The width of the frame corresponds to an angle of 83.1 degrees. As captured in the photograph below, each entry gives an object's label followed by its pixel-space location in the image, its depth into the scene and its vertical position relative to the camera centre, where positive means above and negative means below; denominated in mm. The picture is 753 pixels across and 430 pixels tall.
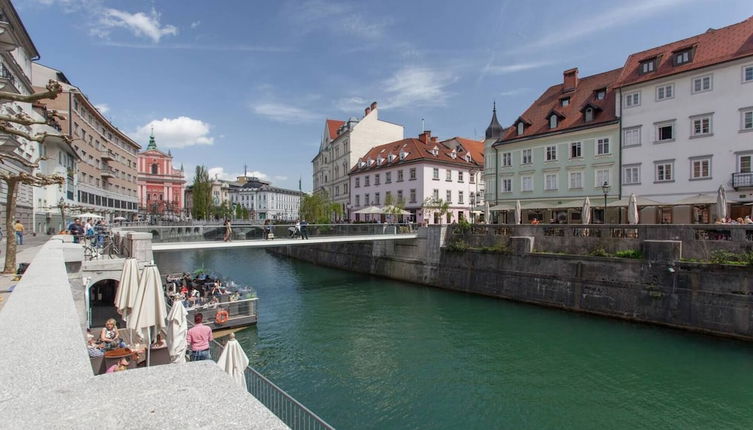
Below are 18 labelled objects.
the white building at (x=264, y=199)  163500 +7253
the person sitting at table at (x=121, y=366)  9117 -3274
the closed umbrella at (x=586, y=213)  28116 +330
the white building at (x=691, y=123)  28672 +6934
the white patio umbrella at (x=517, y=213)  32394 +377
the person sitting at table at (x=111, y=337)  12242 -3513
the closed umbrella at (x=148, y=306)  9508 -2021
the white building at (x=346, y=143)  69812 +12687
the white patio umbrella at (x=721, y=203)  22672 +817
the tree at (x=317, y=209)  62500 +1309
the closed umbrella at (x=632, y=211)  25891 +435
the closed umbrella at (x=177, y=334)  9648 -2700
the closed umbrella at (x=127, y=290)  10500 -1822
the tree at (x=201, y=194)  89438 +4975
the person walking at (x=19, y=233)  24672 -997
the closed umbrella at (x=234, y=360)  8930 -3071
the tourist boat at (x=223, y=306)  21219 -4474
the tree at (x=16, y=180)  10320 +1227
